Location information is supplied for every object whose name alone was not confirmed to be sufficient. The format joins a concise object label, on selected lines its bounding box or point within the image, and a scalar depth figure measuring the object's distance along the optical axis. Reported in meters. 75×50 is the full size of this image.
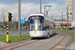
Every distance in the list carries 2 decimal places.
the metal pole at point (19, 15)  19.65
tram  19.50
